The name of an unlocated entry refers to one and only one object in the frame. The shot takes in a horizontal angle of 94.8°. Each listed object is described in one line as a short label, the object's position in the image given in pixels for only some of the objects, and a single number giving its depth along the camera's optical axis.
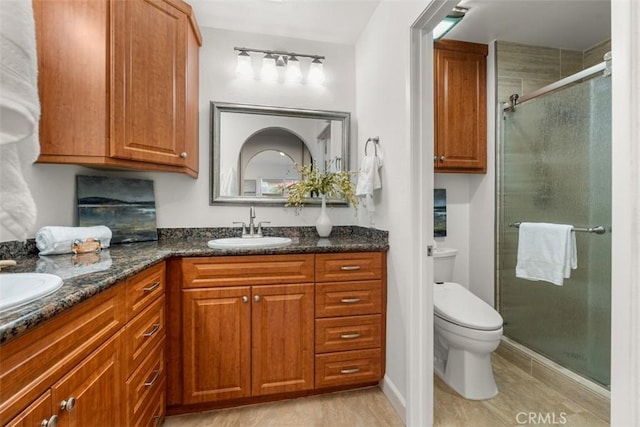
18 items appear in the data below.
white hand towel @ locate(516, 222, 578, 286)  1.78
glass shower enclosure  1.73
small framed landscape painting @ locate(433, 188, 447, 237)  2.36
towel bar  1.70
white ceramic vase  2.11
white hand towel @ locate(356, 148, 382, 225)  1.82
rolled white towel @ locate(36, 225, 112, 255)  1.35
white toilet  1.66
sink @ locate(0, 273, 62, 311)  0.66
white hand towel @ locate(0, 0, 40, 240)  0.48
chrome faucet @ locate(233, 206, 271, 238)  2.06
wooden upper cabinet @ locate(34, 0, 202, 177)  1.34
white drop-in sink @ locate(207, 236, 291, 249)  1.65
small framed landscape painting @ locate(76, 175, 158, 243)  1.70
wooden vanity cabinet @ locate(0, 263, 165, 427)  0.59
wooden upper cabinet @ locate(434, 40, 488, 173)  2.19
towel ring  1.89
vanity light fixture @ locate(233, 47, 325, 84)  2.13
